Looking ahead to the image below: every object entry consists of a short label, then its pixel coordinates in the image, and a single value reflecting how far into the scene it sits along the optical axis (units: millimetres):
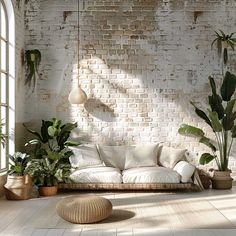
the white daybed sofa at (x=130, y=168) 8281
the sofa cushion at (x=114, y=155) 9078
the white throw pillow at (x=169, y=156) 8961
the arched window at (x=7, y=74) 8508
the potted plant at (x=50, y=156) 8055
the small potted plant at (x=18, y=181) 7508
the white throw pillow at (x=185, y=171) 8344
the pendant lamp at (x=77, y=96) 9172
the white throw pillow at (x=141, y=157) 8953
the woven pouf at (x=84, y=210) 5613
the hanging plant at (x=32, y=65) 9359
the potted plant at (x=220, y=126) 8829
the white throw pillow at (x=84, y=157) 8789
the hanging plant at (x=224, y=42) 9266
